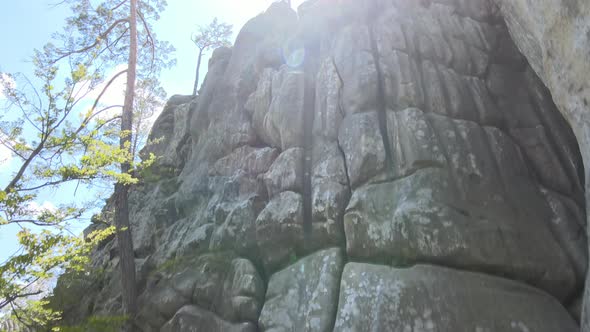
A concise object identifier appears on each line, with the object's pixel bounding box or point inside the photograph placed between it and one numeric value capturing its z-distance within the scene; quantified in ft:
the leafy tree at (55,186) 20.71
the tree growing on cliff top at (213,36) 87.81
